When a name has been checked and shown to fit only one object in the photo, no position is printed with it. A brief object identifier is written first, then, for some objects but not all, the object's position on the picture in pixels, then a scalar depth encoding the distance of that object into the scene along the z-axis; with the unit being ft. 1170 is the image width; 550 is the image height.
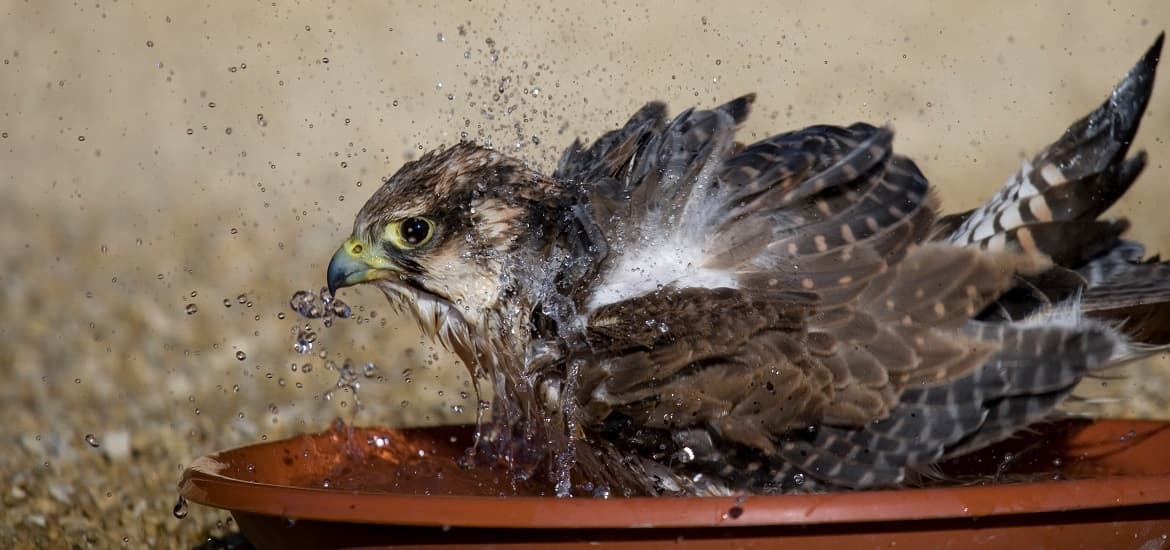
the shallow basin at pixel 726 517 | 15.58
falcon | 19.61
